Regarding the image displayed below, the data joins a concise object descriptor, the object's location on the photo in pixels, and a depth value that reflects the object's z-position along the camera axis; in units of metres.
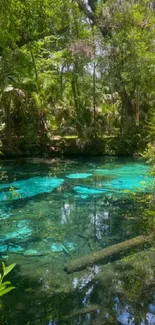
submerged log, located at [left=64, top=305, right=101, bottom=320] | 3.45
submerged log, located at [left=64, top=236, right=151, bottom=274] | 4.52
